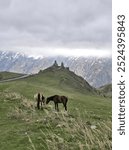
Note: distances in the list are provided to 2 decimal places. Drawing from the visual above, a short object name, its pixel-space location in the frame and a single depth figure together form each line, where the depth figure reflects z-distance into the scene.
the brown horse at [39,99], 27.31
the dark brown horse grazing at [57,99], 31.14
